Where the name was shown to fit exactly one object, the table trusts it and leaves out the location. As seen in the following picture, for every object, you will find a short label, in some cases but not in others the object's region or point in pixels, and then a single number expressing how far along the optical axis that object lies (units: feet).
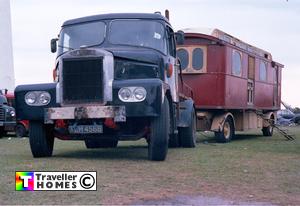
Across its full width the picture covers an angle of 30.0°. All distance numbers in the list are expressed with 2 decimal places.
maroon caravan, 54.70
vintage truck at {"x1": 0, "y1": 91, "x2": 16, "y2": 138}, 71.51
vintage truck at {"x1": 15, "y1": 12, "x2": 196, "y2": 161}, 32.01
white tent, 109.40
